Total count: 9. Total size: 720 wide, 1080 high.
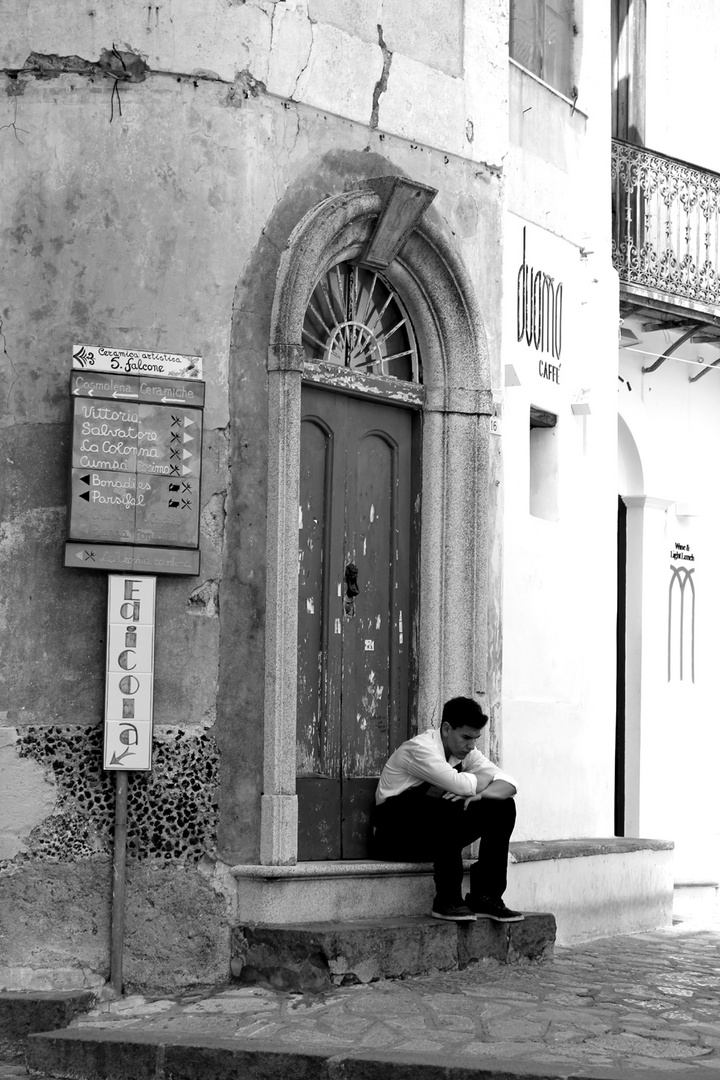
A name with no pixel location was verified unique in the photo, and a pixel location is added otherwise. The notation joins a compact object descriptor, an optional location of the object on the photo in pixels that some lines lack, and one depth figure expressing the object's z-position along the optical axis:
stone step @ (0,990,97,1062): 7.96
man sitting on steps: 9.04
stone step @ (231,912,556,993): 8.30
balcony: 14.49
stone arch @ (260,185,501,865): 9.45
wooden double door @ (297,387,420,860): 9.36
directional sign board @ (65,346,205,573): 8.55
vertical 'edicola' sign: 8.46
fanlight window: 9.58
